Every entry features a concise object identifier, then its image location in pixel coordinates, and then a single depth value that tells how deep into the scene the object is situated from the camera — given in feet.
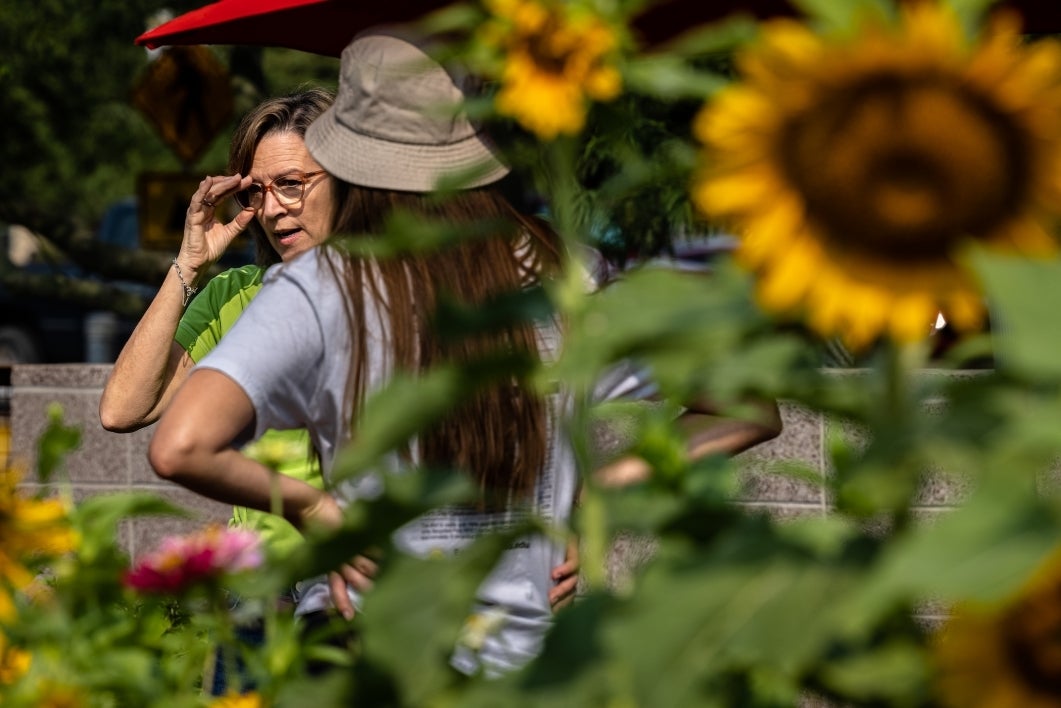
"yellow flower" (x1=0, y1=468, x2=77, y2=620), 13.61
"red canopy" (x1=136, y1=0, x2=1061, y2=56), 20.43
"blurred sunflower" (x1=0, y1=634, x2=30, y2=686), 13.94
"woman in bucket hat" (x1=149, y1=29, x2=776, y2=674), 15.41
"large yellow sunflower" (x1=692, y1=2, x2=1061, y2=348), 12.50
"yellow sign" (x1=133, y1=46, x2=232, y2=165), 48.32
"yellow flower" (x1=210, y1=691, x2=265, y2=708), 13.90
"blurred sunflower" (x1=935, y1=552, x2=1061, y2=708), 12.52
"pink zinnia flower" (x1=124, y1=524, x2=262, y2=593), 13.91
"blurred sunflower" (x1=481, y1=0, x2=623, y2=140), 12.87
